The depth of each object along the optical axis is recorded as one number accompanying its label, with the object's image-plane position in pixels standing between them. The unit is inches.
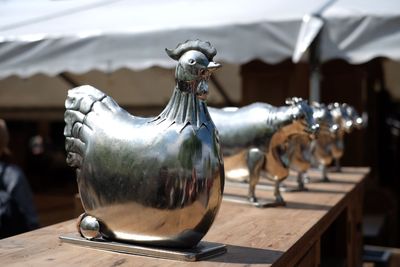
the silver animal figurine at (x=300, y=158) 114.2
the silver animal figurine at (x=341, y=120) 134.7
